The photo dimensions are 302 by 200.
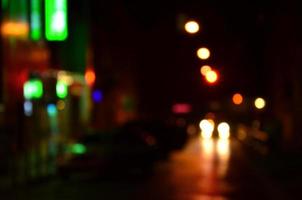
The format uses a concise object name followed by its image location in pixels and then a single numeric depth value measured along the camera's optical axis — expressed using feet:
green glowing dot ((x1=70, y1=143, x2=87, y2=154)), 80.02
